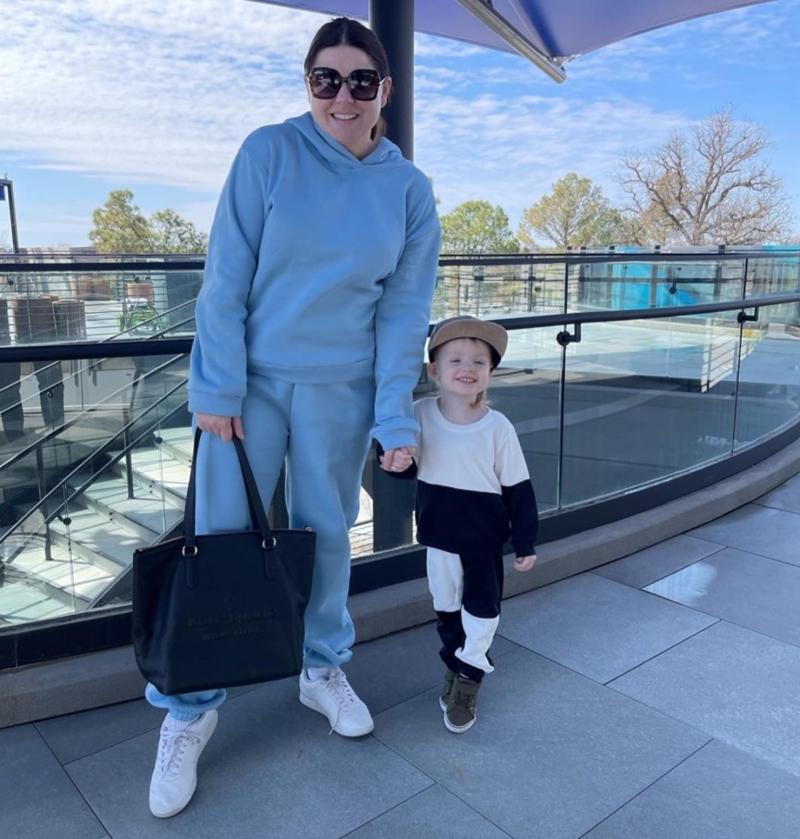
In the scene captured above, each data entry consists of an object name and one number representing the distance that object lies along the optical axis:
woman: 1.92
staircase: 2.66
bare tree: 45.97
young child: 2.29
